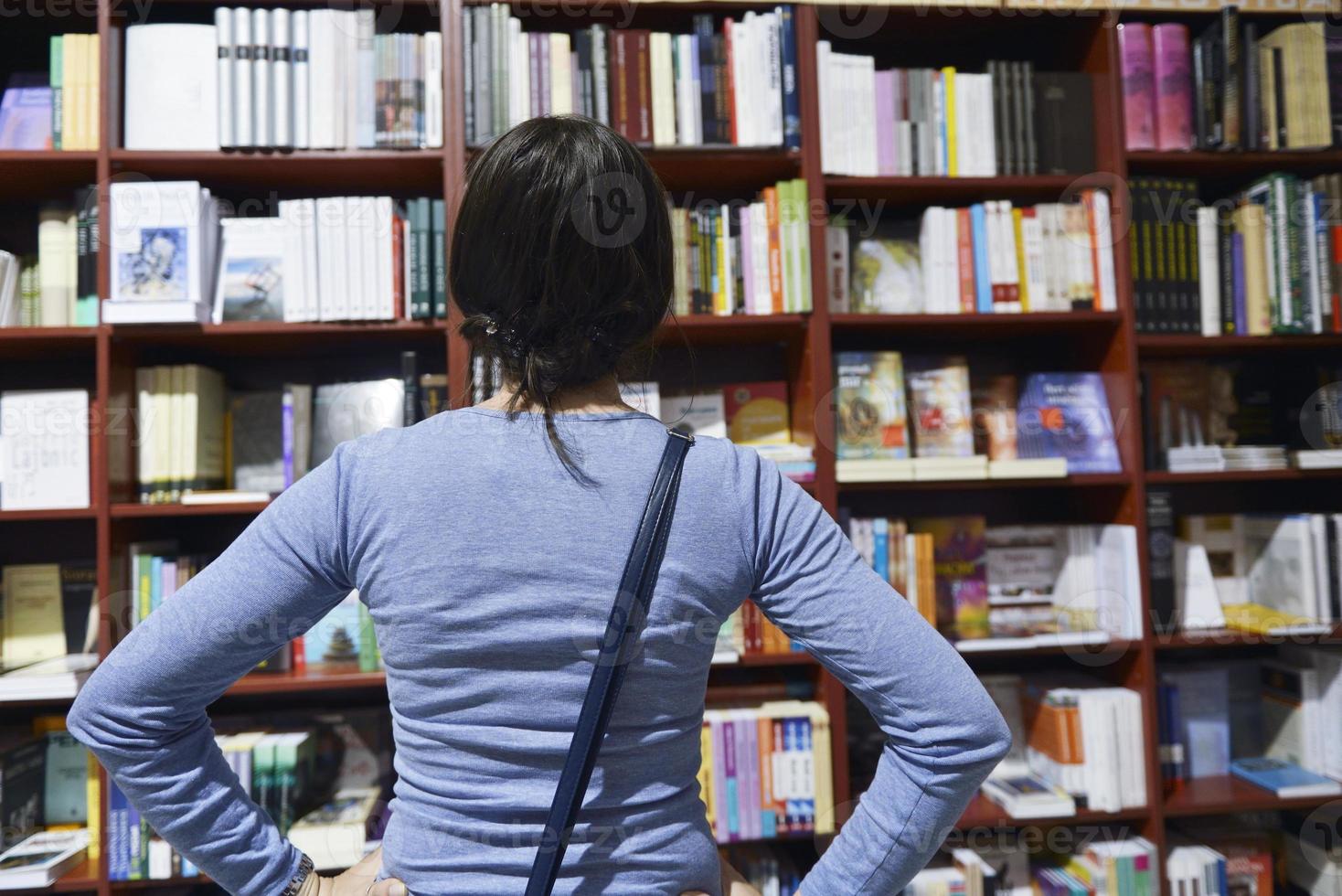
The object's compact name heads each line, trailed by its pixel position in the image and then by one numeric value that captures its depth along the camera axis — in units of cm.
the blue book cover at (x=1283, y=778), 191
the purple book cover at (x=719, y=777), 179
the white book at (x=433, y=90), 181
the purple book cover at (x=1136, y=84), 200
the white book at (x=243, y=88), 178
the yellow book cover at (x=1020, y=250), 198
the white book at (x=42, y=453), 177
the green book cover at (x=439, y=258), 182
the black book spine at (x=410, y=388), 184
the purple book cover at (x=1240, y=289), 200
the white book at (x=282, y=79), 179
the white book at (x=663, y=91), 187
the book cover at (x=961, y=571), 200
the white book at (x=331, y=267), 181
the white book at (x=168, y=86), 180
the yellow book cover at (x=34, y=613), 186
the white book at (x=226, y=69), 178
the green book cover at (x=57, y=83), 179
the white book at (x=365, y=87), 181
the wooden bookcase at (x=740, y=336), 178
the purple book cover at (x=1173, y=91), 200
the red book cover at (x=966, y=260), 197
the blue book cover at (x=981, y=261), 197
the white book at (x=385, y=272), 181
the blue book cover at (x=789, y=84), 187
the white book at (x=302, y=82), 181
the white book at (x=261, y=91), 178
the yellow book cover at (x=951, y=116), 196
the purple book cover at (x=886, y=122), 194
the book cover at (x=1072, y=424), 200
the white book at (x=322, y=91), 181
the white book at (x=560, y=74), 184
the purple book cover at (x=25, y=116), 188
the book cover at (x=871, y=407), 194
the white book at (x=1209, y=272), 199
